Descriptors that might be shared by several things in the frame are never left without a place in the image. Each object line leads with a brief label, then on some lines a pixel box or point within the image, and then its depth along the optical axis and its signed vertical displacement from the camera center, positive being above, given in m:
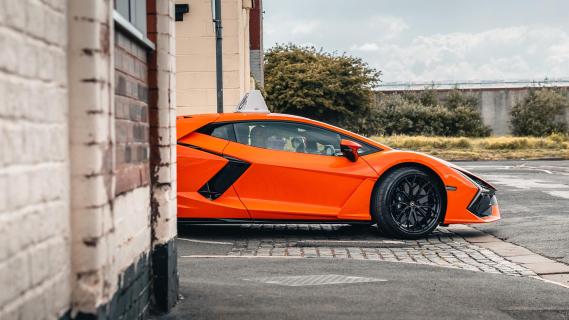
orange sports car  9.05 -0.52
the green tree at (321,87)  43.50 +2.28
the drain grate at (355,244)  8.71 -1.11
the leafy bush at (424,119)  51.59 +0.76
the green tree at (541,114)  53.53 +1.07
